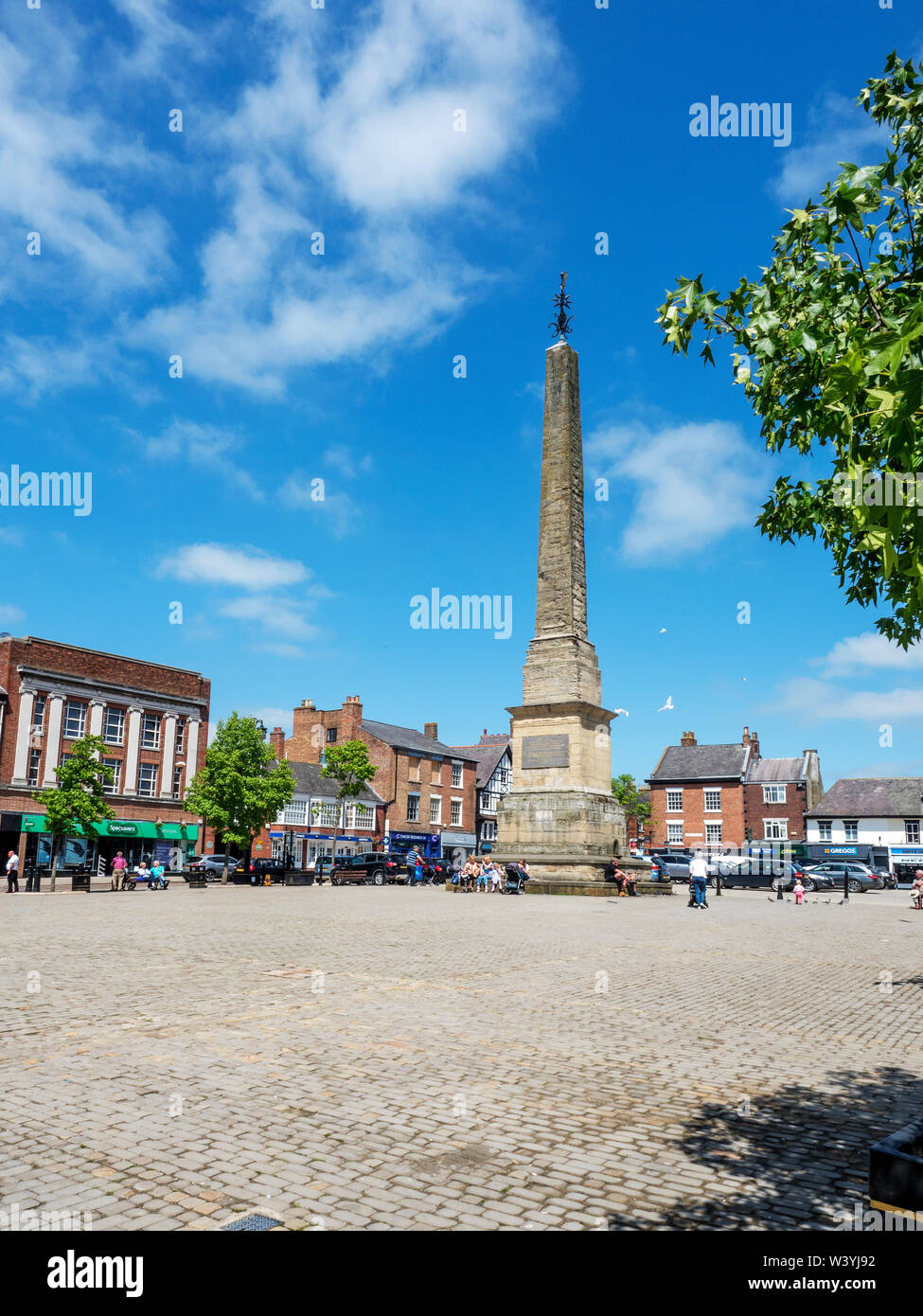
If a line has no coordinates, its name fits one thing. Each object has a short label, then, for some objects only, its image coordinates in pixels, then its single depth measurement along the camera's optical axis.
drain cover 3.74
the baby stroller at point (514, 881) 28.73
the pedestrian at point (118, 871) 33.37
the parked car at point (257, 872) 41.50
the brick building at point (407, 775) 62.75
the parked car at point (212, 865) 49.06
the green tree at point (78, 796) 35.78
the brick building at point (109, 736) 43.97
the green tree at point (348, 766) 51.59
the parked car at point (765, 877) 45.20
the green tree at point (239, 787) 46.53
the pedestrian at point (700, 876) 26.44
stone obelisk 28.92
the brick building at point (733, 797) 67.31
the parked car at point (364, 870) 42.19
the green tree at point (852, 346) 2.91
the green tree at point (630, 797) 68.00
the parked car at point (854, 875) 46.91
